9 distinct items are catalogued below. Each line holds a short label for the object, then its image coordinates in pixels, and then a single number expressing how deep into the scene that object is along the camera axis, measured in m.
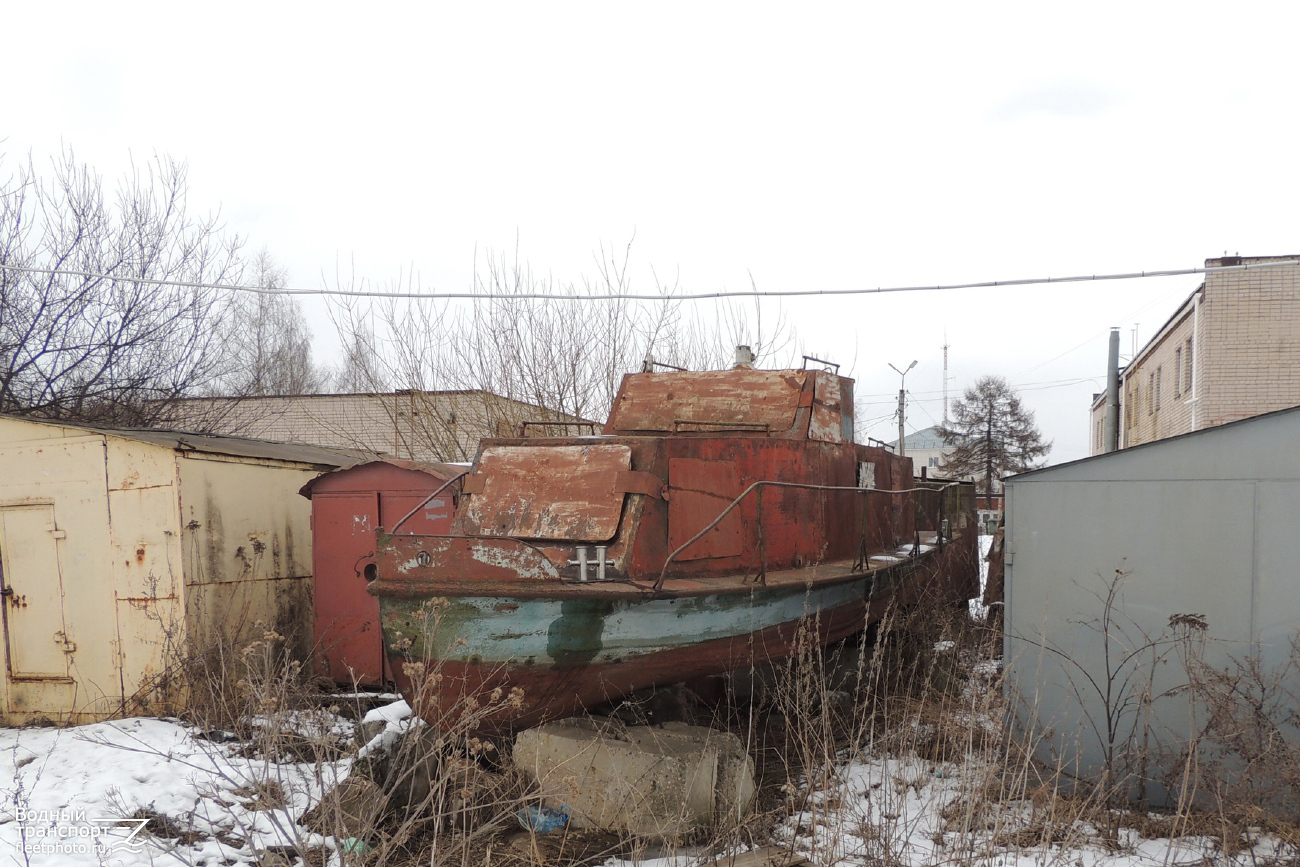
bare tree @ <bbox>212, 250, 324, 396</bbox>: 30.00
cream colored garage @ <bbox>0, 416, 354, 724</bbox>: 8.30
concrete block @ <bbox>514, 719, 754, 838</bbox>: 5.65
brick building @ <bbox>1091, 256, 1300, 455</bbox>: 15.27
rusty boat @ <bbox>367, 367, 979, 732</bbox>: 5.70
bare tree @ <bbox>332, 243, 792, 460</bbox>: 13.83
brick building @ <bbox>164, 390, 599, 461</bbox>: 13.75
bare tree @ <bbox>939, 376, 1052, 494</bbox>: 45.62
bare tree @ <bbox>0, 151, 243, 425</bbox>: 12.64
